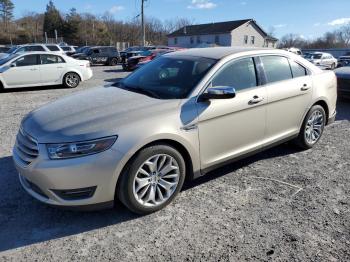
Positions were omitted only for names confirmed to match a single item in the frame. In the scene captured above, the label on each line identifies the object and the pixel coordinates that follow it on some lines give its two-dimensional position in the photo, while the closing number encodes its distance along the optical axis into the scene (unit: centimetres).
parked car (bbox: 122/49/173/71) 1934
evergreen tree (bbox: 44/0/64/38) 7981
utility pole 4028
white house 6222
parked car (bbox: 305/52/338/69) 2566
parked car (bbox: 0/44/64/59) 2040
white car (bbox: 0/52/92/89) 1163
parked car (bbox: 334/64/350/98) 929
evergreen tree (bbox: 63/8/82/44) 7725
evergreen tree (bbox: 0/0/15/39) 9174
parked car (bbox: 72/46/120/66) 2658
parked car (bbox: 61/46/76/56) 2955
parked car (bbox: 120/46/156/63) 2416
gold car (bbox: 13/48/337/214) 306
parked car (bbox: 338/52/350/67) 2888
